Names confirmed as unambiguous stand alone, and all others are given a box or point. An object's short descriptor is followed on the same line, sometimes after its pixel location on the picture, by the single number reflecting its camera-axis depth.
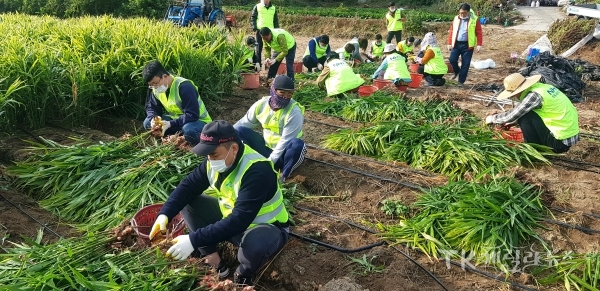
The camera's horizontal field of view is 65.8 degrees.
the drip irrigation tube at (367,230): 3.03
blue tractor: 13.89
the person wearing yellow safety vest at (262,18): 9.05
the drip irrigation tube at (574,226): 3.49
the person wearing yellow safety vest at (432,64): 8.01
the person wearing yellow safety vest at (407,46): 9.54
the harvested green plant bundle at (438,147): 4.40
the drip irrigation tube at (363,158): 4.48
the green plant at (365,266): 3.06
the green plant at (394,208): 3.84
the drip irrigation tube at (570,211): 3.67
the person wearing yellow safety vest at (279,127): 3.99
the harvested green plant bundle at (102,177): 3.56
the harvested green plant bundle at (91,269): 2.24
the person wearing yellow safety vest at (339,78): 6.76
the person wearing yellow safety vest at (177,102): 4.21
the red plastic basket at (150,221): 2.97
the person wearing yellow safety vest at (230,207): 2.53
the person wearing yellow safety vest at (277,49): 7.39
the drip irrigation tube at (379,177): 4.18
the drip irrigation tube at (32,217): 3.39
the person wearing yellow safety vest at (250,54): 7.20
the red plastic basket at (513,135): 4.95
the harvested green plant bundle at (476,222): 3.27
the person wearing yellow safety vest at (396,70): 7.30
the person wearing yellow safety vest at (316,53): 8.91
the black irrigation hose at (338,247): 3.22
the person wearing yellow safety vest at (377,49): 10.62
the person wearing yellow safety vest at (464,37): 8.08
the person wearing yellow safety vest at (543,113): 4.45
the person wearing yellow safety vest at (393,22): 11.47
